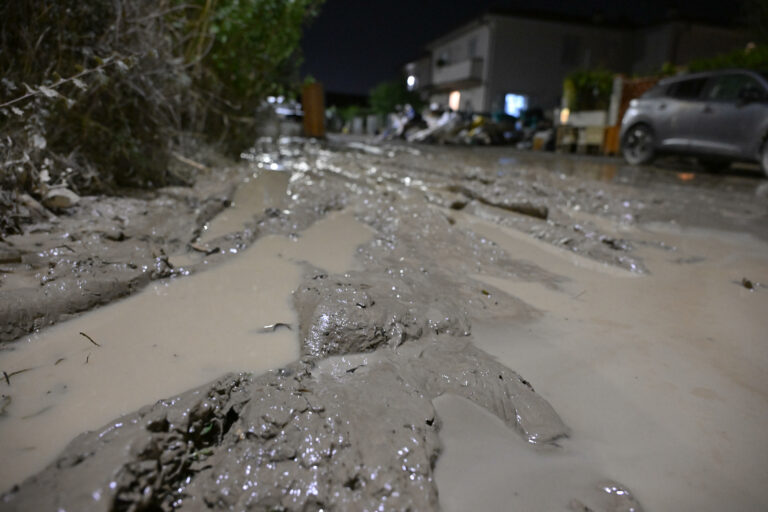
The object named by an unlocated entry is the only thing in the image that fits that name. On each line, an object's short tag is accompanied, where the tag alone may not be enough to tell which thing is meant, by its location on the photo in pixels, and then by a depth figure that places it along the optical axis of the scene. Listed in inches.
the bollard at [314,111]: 621.6
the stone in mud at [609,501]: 42.6
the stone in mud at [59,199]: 120.1
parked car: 251.8
